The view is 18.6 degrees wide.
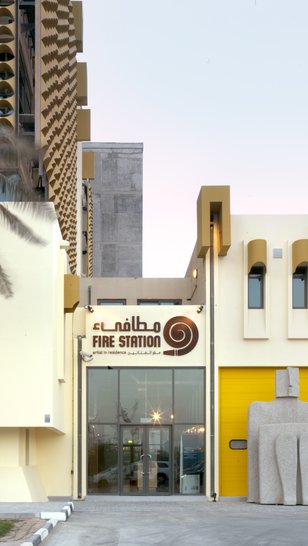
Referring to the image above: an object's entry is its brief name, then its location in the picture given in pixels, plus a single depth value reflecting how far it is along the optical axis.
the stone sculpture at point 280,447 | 26.56
